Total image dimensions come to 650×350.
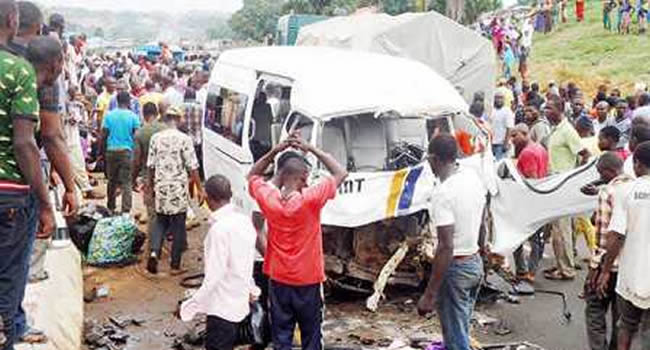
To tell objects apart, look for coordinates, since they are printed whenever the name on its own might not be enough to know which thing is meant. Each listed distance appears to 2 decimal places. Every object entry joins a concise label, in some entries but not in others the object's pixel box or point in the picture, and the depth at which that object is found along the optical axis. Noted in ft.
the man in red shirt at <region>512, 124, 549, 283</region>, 28.94
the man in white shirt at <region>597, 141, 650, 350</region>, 18.02
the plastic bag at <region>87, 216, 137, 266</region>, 30.14
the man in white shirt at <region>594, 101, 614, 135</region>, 37.99
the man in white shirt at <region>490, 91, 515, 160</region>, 42.47
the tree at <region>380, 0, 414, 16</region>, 128.26
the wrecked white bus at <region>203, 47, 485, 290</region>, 25.14
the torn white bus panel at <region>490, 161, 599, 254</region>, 27.04
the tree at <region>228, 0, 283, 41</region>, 191.13
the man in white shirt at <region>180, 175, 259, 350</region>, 17.53
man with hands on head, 17.70
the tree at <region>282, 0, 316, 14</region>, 135.81
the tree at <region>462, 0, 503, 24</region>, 120.98
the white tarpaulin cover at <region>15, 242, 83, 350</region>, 19.33
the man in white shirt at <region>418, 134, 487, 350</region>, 17.13
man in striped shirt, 19.17
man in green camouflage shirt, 13.29
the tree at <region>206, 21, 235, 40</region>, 341.82
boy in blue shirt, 34.42
